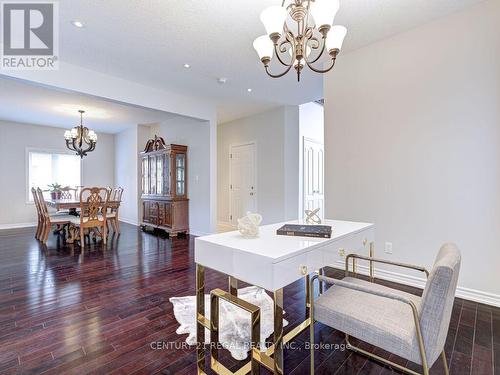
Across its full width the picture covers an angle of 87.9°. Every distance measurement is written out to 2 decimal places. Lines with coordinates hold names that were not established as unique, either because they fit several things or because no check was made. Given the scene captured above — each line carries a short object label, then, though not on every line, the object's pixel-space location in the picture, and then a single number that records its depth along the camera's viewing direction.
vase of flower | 5.18
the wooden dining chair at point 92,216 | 4.45
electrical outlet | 2.85
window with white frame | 6.73
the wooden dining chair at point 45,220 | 4.62
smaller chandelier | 5.32
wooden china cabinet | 5.30
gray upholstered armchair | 1.08
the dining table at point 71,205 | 4.51
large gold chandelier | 1.66
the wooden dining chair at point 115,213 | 5.05
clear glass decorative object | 1.52
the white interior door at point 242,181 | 5.75
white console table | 1.19
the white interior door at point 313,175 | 5.54
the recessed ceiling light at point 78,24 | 2.50
